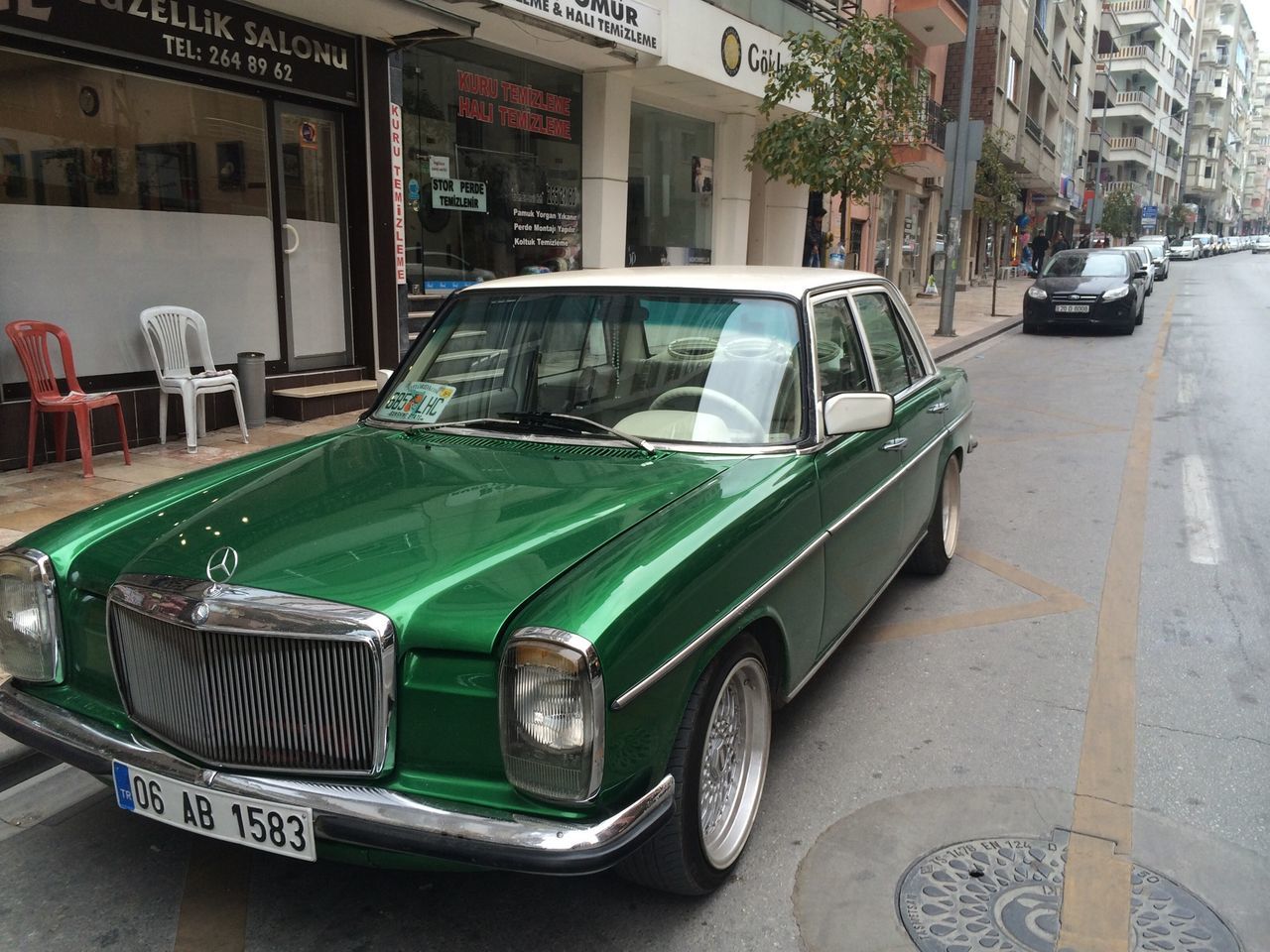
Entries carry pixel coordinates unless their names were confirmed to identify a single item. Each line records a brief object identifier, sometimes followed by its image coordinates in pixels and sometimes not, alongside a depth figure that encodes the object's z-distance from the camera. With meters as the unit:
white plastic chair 7.82
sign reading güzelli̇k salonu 7.10
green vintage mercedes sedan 2.25
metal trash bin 8.74
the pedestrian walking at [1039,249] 37.91
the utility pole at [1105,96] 56.59
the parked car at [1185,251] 69.56
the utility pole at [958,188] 17.97
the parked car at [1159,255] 40.75
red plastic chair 6.82
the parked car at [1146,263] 28.21
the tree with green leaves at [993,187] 26.02
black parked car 19.31
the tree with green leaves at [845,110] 11.70
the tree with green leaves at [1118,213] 57.47
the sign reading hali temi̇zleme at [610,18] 9.80
